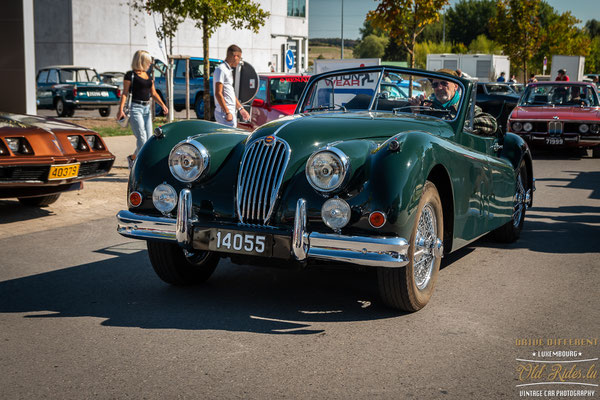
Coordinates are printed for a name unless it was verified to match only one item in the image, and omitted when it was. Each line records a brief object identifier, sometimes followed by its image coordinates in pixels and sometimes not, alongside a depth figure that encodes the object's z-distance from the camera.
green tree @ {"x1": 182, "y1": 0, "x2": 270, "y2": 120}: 16.14
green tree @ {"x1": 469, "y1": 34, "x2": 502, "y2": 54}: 73.69
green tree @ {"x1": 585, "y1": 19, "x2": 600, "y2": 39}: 132.00
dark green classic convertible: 4.32
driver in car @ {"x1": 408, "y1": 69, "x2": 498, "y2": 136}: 5.91
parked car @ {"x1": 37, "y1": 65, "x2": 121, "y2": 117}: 23.14
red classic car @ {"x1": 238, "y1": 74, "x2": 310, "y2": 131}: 14.57
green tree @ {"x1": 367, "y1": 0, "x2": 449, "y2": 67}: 20.72
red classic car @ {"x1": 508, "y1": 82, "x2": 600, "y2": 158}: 15.17
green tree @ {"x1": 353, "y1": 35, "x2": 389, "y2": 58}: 121.88
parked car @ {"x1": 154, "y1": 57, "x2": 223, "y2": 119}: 23.79
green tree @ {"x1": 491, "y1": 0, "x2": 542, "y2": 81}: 42.66
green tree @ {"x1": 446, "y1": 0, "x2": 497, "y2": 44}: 92.19
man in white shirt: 9.42
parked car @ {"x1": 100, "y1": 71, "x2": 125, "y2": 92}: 27.75
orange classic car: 7.27
